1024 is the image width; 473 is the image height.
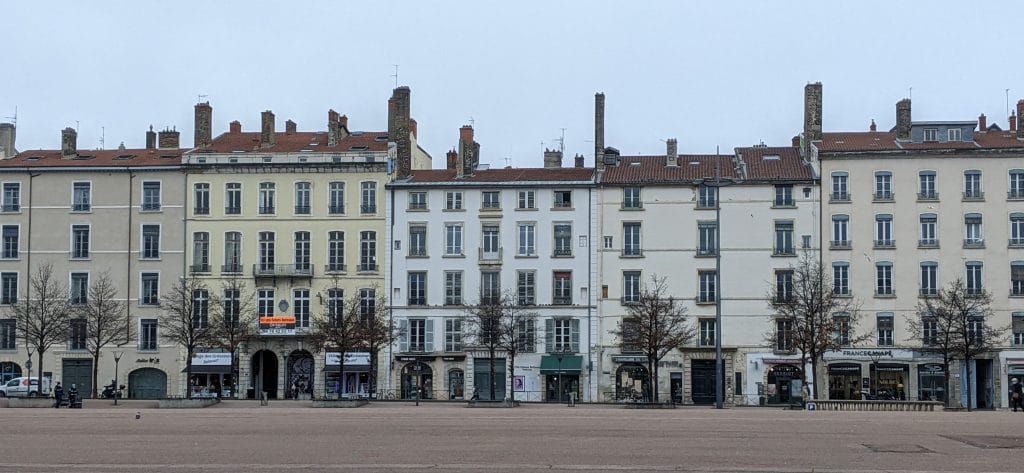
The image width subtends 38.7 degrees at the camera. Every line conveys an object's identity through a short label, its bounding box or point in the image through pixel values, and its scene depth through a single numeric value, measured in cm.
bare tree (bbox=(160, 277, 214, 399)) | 7388
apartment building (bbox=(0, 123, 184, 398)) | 8225
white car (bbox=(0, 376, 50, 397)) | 7450
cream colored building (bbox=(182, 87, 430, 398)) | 8162
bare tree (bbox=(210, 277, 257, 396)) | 7619
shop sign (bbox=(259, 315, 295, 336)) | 8130
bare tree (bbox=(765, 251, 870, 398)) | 7112
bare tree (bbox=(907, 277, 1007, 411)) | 7131
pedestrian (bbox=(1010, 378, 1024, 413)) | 6312
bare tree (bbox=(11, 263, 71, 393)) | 7512
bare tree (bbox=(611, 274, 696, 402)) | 7312
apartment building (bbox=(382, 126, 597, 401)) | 8025
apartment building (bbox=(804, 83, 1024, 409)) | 7738
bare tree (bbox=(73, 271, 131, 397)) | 7738
